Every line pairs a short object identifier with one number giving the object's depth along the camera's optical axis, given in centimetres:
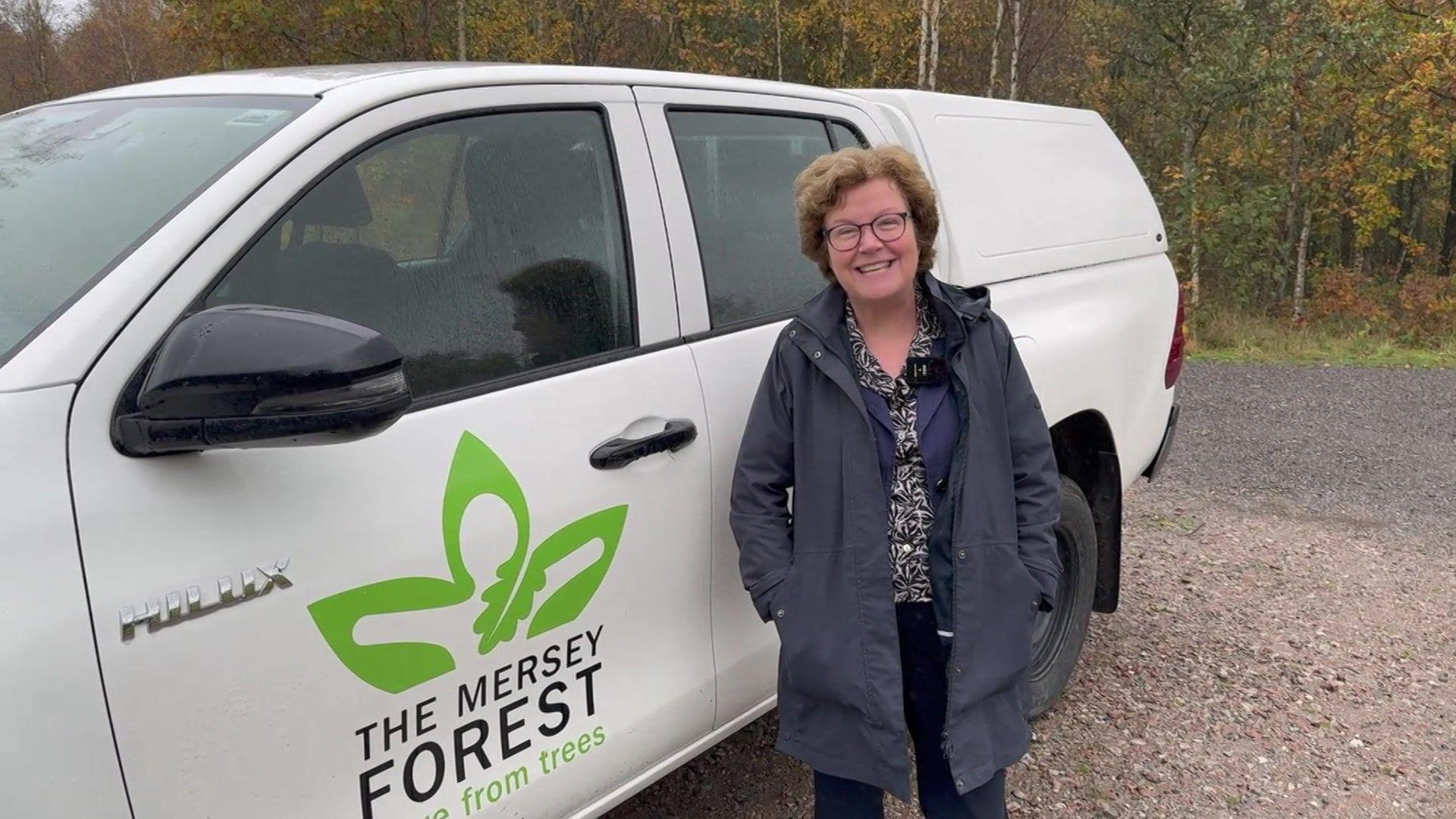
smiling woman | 202
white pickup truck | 133
